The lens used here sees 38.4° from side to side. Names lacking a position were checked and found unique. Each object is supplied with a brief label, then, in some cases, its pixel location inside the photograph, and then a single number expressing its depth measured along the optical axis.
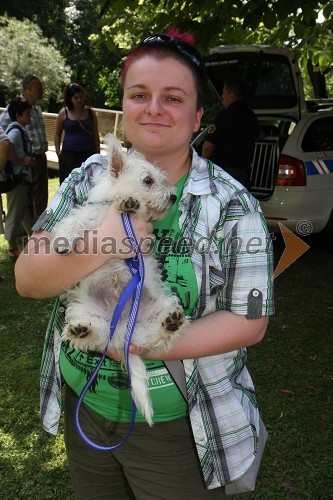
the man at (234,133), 7.19
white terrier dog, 1.64
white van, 7.09
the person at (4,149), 5.69
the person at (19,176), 6.75
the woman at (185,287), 1.56
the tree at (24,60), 27.17
